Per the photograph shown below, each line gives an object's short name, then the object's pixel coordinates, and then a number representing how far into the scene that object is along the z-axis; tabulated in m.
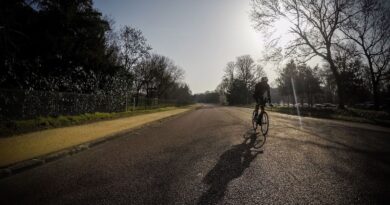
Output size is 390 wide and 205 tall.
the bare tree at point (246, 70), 97.50
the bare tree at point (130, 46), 52.73
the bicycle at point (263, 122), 12.23
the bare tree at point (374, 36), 29.42
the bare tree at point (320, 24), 30.03
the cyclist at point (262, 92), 12.24
